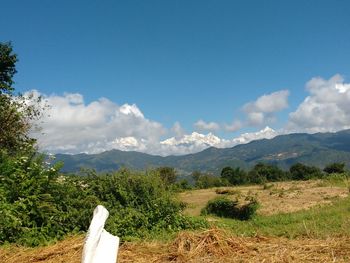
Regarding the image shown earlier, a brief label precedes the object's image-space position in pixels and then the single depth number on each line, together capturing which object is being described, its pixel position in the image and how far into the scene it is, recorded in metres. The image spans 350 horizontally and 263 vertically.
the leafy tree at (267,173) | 66.44
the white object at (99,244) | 3.02
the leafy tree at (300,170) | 67.75
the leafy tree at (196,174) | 88.07
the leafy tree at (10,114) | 19.52
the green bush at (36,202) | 9.64
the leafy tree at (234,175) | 67.25
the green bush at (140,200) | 11.74
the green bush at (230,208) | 18.03
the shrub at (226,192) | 26.54
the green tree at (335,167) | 64.34
